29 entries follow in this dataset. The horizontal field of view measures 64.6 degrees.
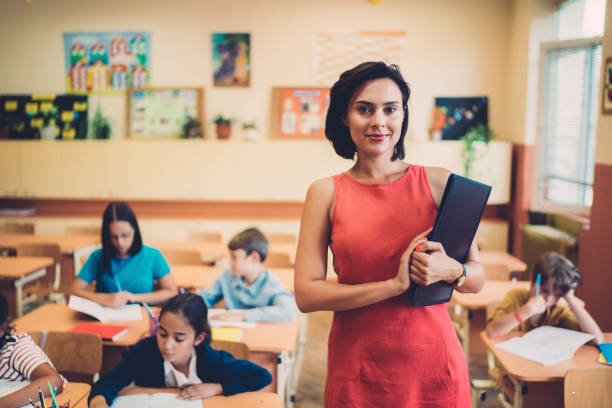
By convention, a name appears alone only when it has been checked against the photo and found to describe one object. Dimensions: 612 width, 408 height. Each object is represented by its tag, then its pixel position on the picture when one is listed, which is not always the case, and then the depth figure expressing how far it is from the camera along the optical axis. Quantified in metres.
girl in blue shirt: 2.84
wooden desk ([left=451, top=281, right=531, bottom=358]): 3.21
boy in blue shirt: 2.71
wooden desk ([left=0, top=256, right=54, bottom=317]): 3.74
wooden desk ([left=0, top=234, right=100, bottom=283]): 4.70
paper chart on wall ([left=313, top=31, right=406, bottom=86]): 6.11
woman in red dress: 1.03
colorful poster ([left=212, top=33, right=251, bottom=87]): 6.18
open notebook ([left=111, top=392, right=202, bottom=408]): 1.79
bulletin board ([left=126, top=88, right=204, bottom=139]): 6.32
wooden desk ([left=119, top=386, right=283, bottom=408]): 1.83
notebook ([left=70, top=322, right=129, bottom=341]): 2.48
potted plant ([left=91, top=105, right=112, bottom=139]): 6.21
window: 4.46
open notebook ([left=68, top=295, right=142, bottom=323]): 2.57
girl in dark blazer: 1.91
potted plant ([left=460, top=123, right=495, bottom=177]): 5.64
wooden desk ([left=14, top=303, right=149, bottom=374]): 2.53
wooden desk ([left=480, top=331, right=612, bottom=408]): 2.13
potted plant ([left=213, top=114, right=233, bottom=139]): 6.11
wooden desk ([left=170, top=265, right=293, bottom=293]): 3.42
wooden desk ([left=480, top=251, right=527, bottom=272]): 4.10
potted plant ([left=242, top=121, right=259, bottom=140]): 6.05
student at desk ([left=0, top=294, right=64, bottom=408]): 1.89
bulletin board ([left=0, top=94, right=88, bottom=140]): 6.36
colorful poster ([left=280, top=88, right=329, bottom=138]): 6.16
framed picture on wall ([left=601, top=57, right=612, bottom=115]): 3.73
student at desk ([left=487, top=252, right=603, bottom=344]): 2.49
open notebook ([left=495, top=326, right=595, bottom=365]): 2.29
